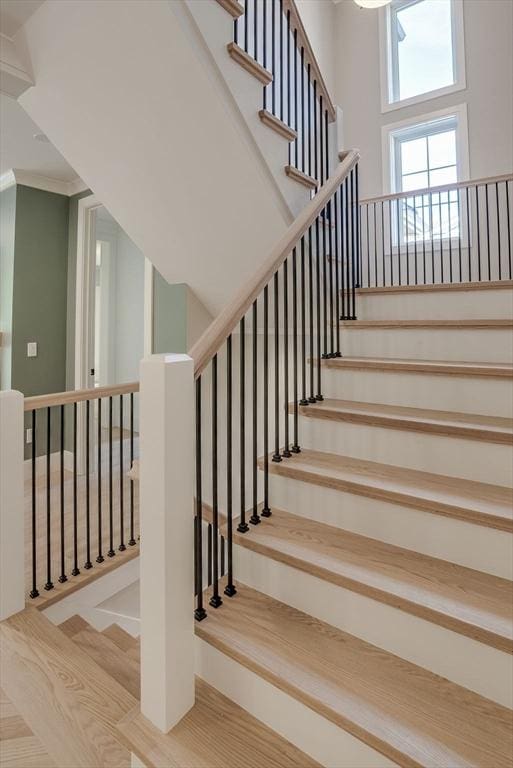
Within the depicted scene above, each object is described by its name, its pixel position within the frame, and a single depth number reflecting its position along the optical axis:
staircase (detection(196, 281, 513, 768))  1.04
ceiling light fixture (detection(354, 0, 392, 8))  2.76
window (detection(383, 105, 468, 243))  4.47
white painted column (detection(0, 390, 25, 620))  1.83
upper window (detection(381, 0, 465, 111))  4.44
